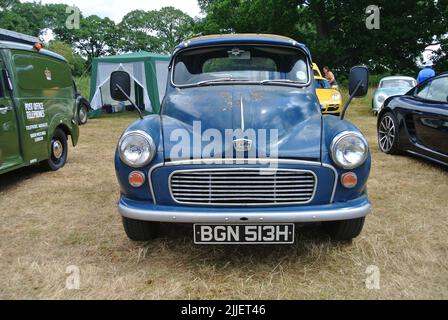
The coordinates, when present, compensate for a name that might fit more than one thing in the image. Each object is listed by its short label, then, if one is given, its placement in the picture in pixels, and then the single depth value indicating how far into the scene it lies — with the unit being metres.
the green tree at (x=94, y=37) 51.06
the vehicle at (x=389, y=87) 12.87
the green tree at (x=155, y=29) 50.88
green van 4.95
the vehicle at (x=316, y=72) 12.33
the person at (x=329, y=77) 13.73
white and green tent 14.09
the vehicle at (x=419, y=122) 5.30
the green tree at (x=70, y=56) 36.98
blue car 2.76
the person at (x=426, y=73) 11.08
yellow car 10.68
